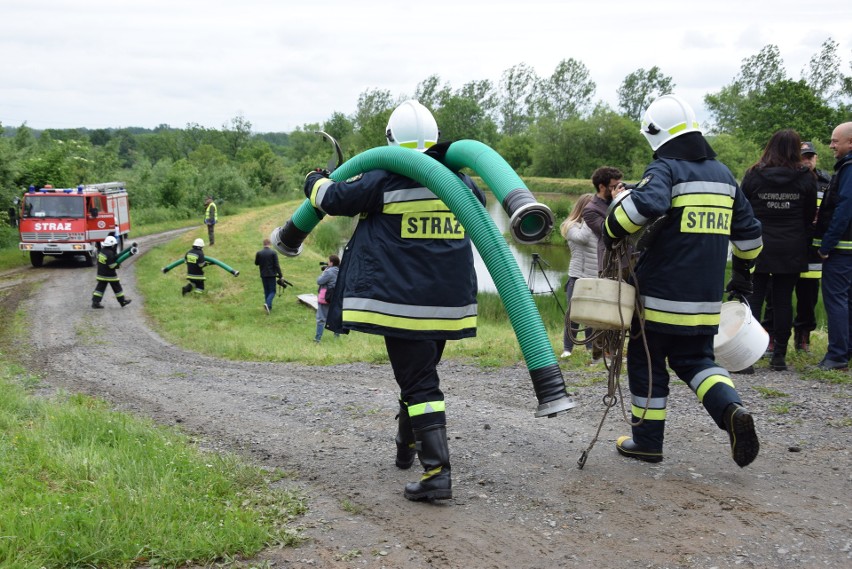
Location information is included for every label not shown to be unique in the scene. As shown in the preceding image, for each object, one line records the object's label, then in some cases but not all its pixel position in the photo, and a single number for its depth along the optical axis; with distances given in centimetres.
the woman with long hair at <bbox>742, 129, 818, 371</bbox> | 709
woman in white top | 837
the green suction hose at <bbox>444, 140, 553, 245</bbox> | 403
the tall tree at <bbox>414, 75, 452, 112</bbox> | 8838
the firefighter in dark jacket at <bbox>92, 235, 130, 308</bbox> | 1692
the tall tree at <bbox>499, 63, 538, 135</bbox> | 10206
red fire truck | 2275
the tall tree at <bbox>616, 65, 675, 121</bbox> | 9238
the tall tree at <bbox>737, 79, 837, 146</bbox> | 4691
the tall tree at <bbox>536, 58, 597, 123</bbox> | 9481
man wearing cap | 754
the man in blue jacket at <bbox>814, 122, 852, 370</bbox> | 689
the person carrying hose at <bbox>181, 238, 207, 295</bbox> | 1903
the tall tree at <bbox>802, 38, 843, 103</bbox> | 6575
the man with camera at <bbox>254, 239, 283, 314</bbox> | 1756
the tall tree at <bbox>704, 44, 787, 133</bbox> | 7831
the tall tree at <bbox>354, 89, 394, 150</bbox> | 9788
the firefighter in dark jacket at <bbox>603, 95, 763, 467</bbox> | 447
